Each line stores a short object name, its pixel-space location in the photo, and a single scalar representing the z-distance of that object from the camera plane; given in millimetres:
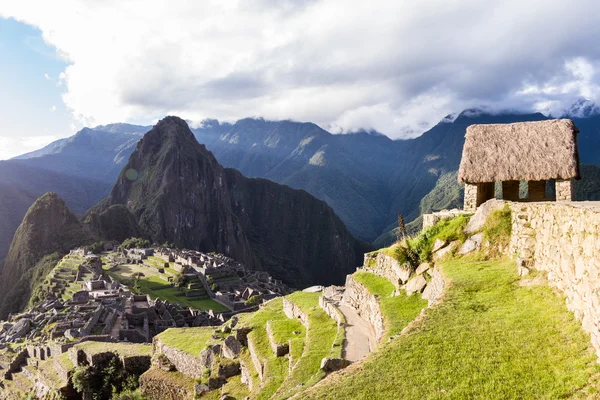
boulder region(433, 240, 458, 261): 14523
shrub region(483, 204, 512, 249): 12977
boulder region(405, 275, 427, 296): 14352
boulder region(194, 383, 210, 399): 16186
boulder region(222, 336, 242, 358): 18172
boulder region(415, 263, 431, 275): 14828
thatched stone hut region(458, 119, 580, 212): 17141
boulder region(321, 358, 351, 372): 10734
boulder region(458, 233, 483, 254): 13819
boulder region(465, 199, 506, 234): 13982
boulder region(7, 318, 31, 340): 38100
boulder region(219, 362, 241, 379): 17156
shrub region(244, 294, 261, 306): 53344
